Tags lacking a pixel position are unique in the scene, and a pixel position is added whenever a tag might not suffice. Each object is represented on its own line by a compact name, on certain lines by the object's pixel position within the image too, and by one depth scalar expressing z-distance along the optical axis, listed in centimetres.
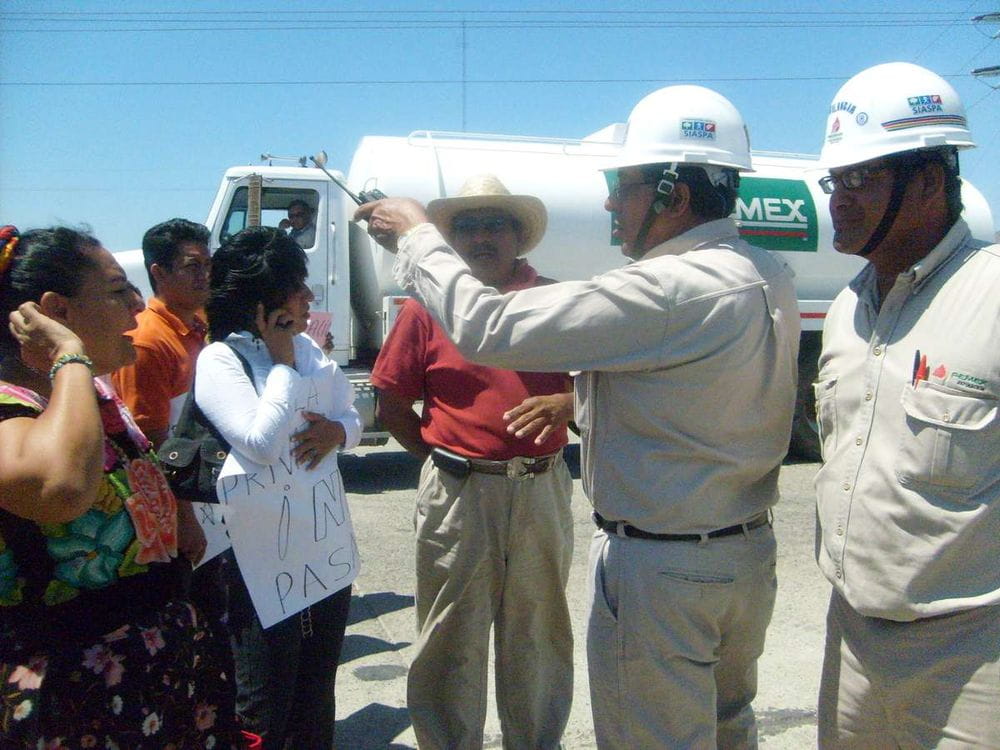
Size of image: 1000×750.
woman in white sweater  256
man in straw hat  304
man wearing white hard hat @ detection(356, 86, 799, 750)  186
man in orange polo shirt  324
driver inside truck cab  820
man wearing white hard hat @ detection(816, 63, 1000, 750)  179
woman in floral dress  176
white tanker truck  809
